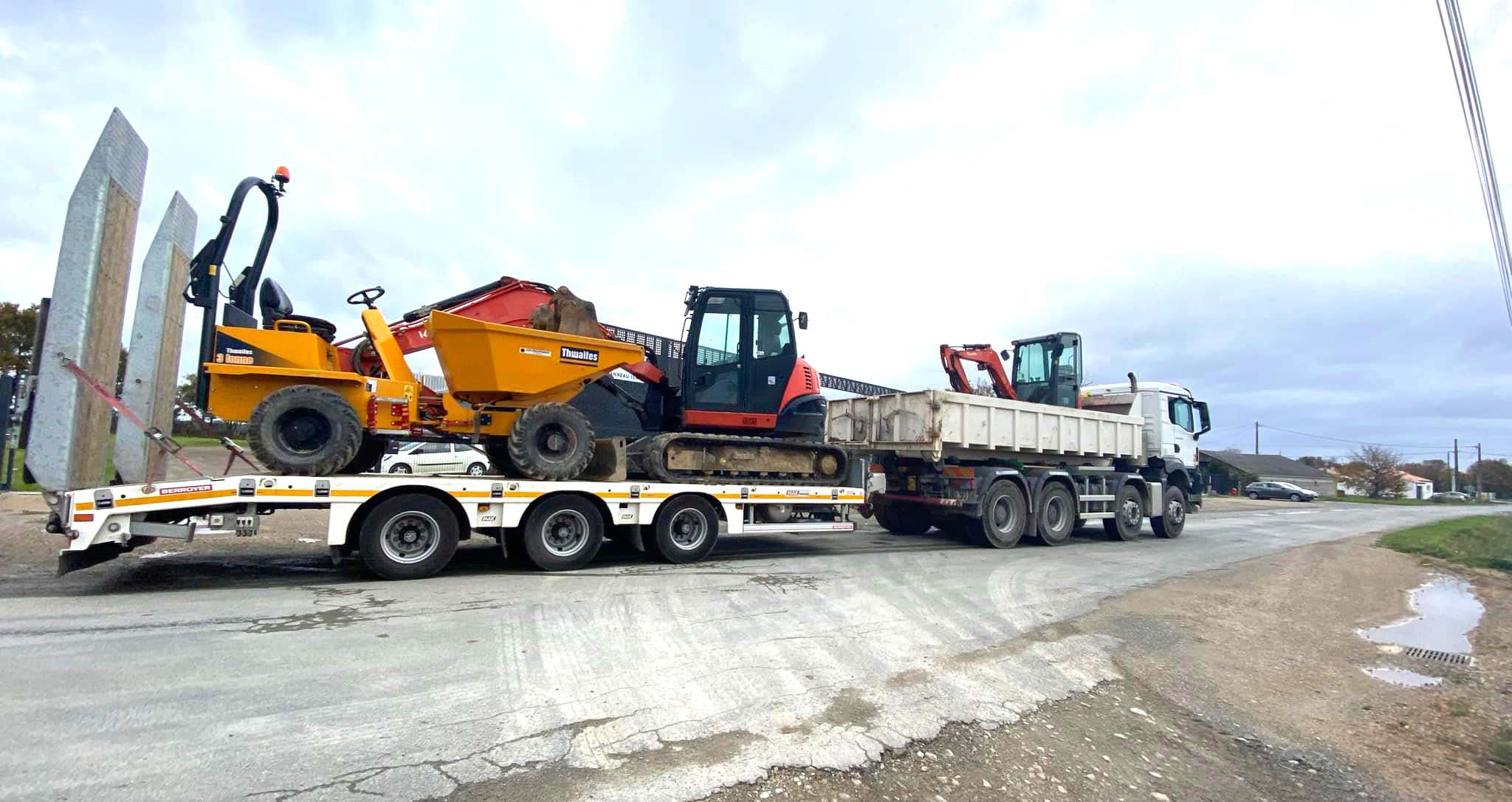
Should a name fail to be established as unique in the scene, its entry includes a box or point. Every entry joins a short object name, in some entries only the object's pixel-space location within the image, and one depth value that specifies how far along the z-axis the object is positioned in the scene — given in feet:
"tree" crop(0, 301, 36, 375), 92.27
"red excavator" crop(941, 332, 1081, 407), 49.11
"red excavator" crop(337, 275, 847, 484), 32.71
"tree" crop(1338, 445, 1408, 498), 195.42
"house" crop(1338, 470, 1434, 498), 216.33
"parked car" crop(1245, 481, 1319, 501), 159.36
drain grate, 20.80
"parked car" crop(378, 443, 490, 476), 63.41
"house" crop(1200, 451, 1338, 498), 188.55
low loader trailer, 22.15
